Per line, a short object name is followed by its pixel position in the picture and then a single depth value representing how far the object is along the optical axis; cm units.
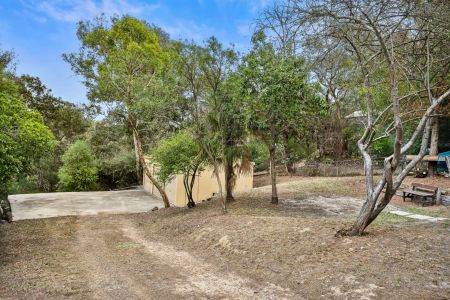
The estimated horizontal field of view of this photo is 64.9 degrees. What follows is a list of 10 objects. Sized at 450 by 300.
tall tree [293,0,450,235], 639
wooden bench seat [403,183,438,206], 1238
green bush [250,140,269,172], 1334
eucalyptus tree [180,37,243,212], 1114
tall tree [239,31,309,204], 1093
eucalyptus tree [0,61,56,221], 912
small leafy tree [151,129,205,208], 1374
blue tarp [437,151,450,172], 1949
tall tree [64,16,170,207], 1595
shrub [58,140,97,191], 2589
